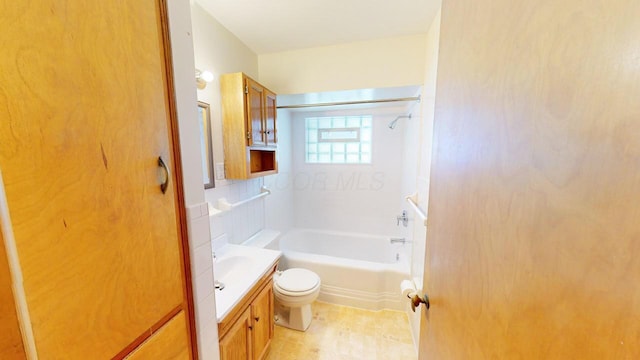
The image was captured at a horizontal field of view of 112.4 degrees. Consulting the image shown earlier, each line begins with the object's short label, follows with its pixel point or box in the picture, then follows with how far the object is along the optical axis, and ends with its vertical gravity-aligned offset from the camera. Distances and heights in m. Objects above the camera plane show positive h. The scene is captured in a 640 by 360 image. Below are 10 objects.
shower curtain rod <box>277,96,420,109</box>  2.02 +0.53
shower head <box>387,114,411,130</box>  2.85 +0.39
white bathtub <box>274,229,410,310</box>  2.12 -1.25
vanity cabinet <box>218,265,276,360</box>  1.09 -1.01
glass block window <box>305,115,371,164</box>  3.12 +0.20
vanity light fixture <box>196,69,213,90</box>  1.41 +0.49
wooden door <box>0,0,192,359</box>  0.37 -0.03
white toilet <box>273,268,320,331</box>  1.77 -1.17
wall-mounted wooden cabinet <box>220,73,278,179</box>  1.67 +0.27
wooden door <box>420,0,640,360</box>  0.24 -0.04
